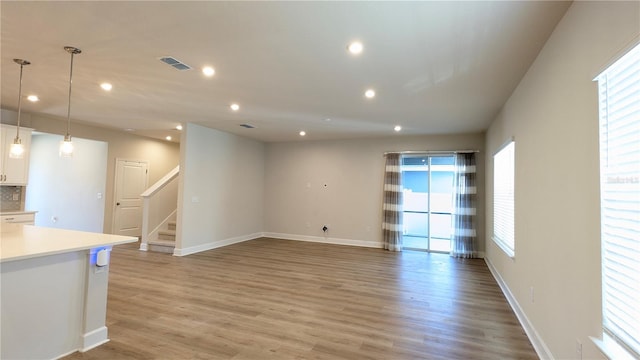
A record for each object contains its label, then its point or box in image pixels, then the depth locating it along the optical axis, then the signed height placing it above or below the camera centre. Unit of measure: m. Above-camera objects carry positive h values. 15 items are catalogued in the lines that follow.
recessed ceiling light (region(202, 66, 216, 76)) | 3.25 +1.30
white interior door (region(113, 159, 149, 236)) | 7.58 -0.18
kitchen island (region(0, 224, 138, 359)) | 2.13 -0.82
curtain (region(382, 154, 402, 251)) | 7.04 -0.20
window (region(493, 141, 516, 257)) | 3.91 +0.03
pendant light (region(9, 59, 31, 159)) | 3.14 +0.40
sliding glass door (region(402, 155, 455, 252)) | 6.98 -0.08
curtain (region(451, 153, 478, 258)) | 6.47 -0.27
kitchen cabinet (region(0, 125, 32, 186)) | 4.98 +0.38
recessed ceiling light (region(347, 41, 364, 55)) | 2.64 +1.31
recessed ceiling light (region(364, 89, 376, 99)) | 3.92 +1.34
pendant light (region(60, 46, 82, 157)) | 3.12 +0.39
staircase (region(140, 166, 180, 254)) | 6.50 -0.59
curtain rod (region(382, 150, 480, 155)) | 6.57 +1.04
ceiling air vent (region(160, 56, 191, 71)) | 3.03 +1.29
